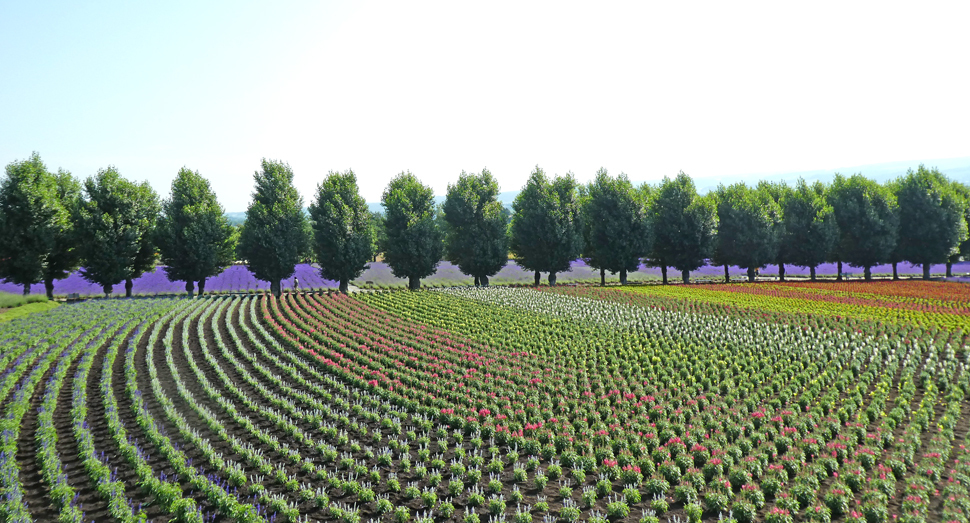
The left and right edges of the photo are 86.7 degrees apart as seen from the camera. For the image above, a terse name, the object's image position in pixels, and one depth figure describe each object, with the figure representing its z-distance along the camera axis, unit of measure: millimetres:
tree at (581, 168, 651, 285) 57031
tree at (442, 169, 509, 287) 57438
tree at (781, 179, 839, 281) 58531
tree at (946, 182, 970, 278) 62372
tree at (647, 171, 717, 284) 57250
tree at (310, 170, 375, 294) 53344
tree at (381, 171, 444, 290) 55250
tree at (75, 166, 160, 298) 46312
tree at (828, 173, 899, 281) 58062
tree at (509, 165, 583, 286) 56875
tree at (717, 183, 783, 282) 58125
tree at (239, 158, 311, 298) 51781
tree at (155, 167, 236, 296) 49781
